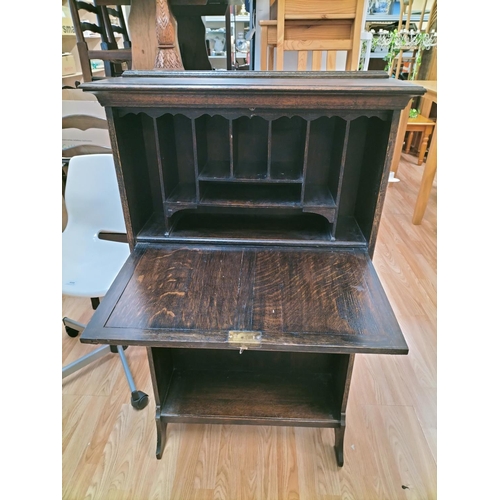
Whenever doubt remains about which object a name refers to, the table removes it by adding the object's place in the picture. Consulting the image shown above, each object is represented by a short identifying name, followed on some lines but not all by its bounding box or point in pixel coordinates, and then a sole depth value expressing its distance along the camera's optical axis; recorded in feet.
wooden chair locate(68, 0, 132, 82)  7.24
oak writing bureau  2.80
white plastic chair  4.85
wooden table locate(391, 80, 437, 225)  8.99
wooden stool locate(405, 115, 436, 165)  12.17
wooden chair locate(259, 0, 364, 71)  5.92
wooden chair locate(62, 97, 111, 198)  8.36
